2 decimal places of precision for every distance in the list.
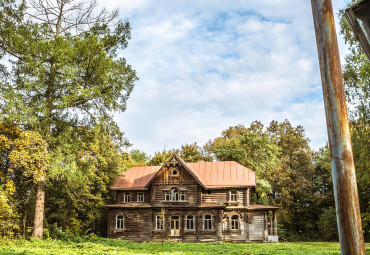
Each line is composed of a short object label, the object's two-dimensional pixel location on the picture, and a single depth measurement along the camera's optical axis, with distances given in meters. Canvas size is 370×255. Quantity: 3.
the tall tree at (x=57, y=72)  18.97
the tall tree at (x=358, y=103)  20.22
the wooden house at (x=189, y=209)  30.92
